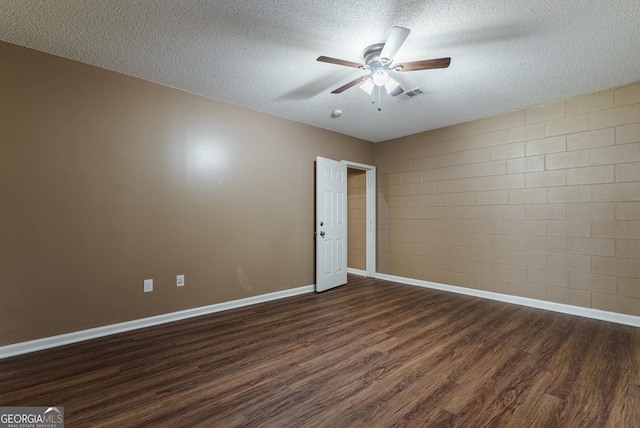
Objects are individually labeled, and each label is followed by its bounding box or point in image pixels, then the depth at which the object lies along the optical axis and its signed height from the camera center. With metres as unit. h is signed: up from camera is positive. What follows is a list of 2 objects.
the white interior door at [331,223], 4.44 -0.14
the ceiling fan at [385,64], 2.04 +1.28
